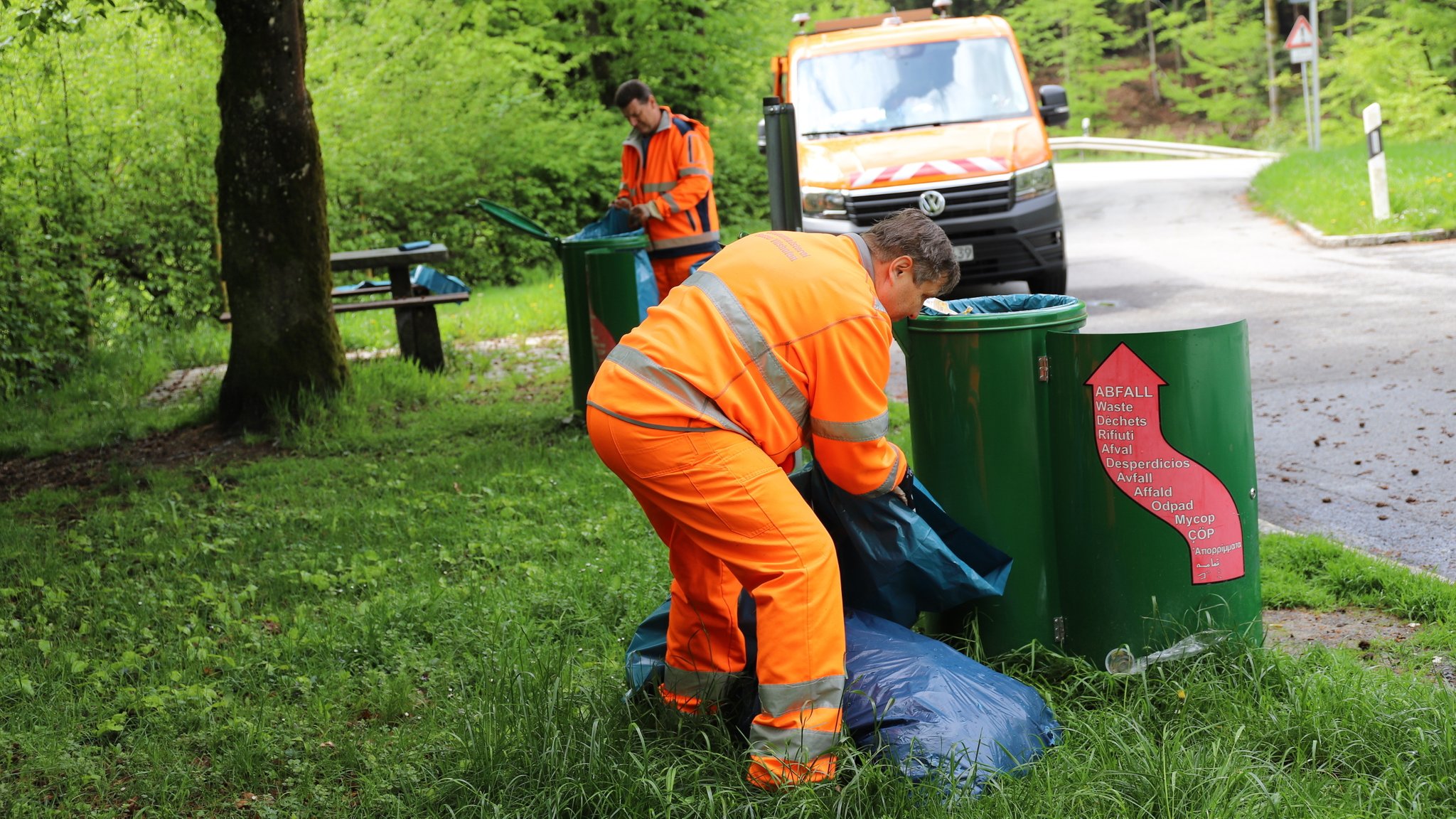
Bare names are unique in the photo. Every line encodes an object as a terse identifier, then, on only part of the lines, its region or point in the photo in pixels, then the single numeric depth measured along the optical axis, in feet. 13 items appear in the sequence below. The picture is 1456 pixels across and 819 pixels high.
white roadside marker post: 42.63
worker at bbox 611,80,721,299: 24.47
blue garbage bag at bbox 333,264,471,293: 35.09
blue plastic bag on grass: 9.61
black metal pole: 17.76
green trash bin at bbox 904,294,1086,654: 11.37
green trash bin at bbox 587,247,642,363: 23.16
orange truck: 31.94
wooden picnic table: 32.27
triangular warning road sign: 74.23
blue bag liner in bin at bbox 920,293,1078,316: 12.44
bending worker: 9.71
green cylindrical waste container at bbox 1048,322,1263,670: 10.77
